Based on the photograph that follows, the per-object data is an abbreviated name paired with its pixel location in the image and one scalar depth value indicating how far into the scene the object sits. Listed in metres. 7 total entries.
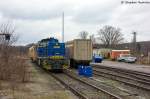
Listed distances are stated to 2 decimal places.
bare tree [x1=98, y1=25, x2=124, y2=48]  76.66
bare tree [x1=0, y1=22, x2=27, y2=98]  11.51
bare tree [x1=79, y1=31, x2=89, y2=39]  83.50
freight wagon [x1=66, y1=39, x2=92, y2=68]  20.78
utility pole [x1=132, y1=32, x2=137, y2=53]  55.39
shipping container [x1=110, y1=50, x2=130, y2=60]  43.67
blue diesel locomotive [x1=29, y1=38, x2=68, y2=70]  16.78
